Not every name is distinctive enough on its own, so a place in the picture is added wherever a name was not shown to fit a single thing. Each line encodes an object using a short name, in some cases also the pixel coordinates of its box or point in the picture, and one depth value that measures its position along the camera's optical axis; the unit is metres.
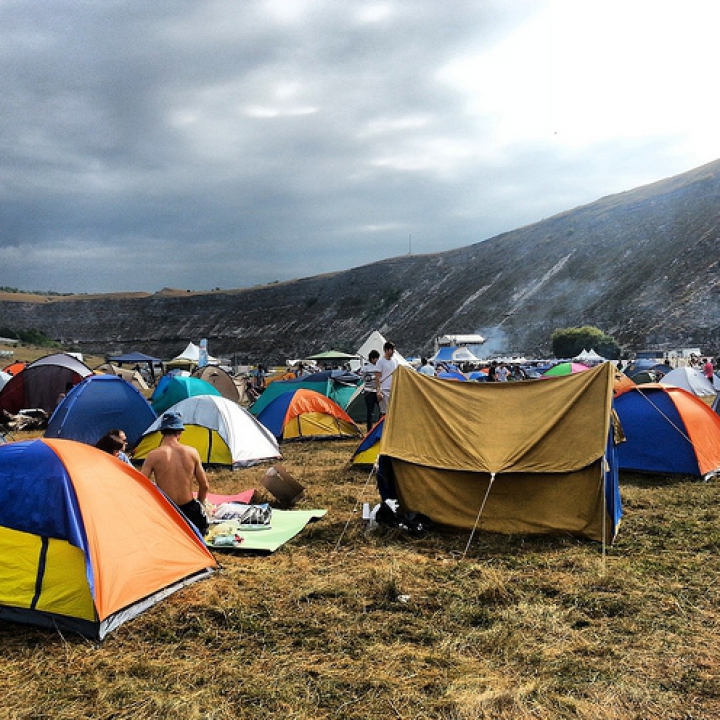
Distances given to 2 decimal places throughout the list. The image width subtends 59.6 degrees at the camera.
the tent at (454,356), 39.03
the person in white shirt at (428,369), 18.78
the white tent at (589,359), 31.59
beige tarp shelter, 6.31
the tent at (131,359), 36.30
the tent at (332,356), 30.76
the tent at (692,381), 19.89
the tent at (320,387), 15.70
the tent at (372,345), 32.62
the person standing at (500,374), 17.07
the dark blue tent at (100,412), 12.14
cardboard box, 7.95
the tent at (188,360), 38.22
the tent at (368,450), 10.09
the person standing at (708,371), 22.16
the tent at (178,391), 15.01
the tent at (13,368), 23.61
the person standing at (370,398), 13.33
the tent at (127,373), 28.49
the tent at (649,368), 24.91
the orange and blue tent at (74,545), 4.34
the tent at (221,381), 21.55
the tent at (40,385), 18.31
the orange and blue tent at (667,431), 9.15
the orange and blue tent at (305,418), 13.51
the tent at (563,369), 19.97
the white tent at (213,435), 10.50
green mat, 6.19
